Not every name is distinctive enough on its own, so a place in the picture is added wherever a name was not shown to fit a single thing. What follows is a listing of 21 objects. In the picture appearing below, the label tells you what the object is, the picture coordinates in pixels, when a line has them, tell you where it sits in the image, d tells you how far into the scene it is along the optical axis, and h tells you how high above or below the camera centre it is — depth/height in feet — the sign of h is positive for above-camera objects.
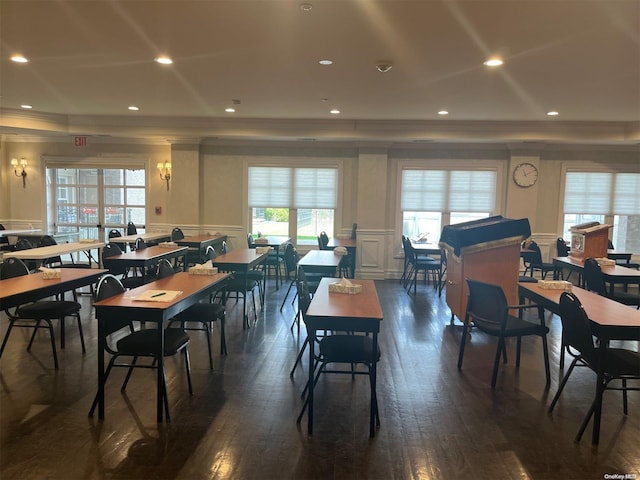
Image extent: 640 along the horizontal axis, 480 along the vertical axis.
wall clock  26.35 +2.38
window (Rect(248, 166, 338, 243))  28.50 +0.48
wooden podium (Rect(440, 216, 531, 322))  14.55 -1.40
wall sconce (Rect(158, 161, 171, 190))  28.89 +2.28
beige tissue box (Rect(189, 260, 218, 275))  13.25 -2.10
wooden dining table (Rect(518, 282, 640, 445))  8.69 -2.27
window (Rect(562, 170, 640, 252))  26.91 +1.11
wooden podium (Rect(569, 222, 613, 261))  19.52 -1.22
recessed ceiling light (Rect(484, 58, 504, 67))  13.24 +4.91
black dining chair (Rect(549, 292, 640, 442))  8.70 -3.03
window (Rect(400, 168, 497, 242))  27.55 +1.00
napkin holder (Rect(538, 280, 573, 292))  12.20 -2.08
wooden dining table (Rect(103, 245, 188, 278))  16.78 -2.31
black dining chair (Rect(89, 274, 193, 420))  9.27 -3.22
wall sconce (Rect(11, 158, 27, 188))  29.35 +2.28
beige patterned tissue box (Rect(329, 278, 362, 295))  10.99 -2.11
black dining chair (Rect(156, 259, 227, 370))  12.14 -3.23
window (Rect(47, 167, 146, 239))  29.76 +0.21
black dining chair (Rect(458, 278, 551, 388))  11.43 -3.10
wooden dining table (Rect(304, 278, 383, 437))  8.79 -2.44
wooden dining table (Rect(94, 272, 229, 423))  9.00 -2.44
